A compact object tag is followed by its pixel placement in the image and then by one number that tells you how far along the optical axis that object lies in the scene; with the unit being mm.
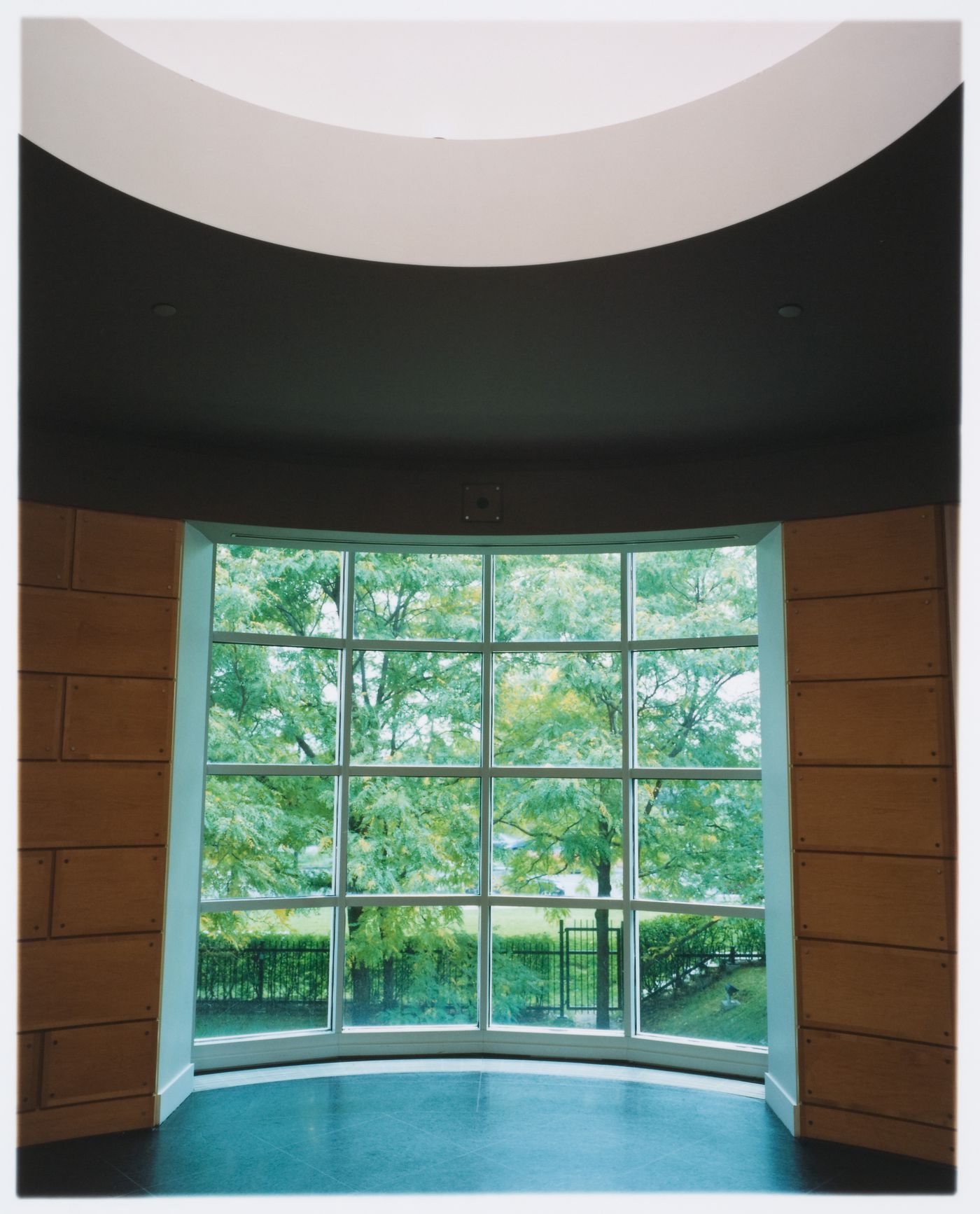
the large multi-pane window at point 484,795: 5566
